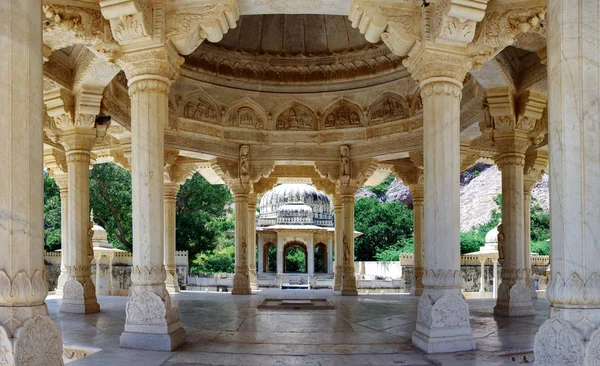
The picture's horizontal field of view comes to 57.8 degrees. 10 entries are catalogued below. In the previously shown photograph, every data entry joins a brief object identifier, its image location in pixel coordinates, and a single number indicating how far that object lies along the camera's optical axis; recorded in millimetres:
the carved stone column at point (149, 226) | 7676
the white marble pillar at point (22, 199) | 4453
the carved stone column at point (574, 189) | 4609
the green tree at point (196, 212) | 36406
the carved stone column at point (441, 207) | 7531
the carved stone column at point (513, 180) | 11484
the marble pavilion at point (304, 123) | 4688
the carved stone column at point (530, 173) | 16766
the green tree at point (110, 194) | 33844
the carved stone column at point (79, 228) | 11938
